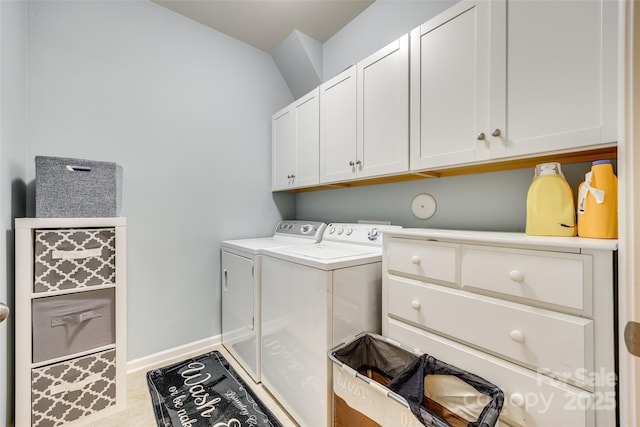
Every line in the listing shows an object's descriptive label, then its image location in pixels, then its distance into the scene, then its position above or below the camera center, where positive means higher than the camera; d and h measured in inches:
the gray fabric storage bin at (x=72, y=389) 53.2 -37.1
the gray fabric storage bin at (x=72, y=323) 53.3 -23.3
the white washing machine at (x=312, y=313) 49.7 -20.5
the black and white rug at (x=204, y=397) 57.4 -44.5
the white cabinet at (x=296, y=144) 83.7 +23.8
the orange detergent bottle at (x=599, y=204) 35.7 +1.4
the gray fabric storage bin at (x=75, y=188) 52.7 +5.3
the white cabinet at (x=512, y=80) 37.0 +22.1
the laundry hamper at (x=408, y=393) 36.9 -27.8
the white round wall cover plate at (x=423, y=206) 67.1 +2.0
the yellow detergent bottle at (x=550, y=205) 40.4 +1.5
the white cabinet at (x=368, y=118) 60.0 +24.5
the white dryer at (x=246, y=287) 69.4 -21.1
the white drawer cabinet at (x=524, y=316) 31.4 -14.5
